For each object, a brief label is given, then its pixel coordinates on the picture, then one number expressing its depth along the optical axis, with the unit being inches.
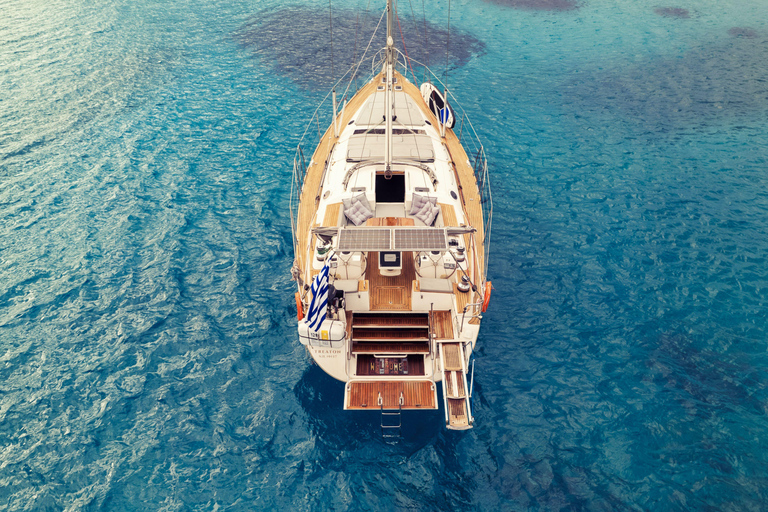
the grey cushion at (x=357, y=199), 816.6
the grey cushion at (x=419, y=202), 820.6
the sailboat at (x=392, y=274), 637.9
